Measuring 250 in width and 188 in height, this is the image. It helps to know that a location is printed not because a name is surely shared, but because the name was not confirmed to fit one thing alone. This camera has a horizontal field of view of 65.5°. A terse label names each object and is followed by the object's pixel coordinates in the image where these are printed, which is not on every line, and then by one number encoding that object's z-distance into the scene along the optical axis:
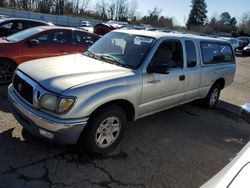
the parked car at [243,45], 18.26
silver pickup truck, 2.39
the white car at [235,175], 1.14
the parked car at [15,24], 6.63
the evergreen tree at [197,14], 60.86
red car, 4.52
